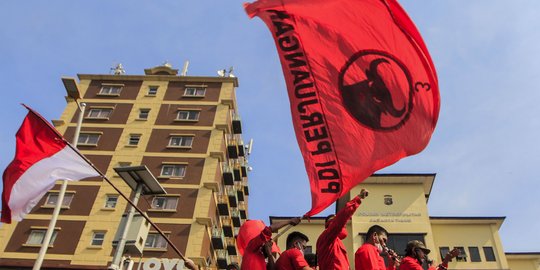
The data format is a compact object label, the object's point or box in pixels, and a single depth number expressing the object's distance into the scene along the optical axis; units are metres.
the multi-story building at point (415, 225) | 28.50
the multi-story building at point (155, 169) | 29.84
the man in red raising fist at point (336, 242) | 5.46
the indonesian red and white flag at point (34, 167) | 11.06
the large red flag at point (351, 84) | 6.31
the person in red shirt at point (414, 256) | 6.19
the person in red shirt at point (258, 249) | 5.78
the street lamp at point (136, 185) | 9.70
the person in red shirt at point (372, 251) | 6.00
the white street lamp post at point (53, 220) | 13.59
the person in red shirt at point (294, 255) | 5.70
